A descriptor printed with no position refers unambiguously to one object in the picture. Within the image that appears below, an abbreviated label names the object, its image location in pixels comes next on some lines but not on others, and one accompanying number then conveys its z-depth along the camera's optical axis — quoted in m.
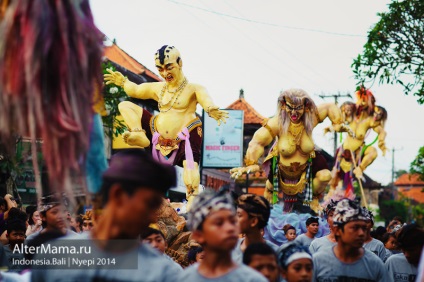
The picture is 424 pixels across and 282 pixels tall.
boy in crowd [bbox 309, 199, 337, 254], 7.64
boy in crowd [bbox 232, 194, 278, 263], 6.10
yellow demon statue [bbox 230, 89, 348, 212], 12.60
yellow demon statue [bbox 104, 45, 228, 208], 11.64
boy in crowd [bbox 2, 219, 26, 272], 7.81
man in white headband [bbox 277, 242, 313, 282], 5.25
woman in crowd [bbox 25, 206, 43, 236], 9.09
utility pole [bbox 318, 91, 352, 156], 44.38
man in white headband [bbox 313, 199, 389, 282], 6.04
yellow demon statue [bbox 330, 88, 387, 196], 20.44
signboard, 29.88
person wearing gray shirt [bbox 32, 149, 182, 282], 3.67
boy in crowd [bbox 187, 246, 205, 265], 7.90
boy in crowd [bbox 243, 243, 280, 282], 4.96
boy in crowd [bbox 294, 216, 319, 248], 9.74
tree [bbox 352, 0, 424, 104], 13.60
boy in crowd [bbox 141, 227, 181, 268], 6.07
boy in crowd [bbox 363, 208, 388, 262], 8.75
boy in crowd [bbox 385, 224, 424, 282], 6.88
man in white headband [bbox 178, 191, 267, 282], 4.23
